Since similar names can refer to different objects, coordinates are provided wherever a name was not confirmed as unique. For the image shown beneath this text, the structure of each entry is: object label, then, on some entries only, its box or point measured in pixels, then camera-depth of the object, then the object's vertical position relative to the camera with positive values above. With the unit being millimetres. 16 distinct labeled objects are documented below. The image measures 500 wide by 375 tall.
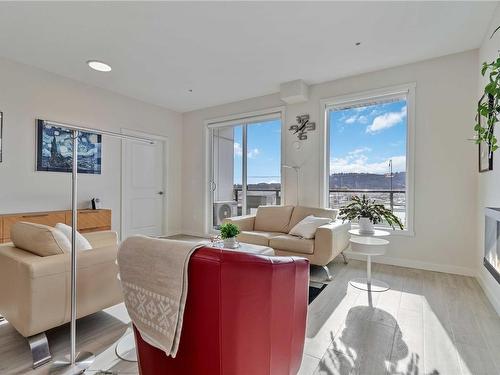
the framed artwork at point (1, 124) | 3211 +733
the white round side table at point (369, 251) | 2557 -624
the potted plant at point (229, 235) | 2521 -471
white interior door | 4648 -66
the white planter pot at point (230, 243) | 2495 -545
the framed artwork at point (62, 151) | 3551 +493
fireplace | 1829 -416
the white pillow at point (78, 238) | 1825 -382
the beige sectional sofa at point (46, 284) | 1515 -614
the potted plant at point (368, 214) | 2723 -283
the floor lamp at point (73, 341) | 1471 -884
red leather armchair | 900 -448
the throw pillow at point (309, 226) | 3090 -478
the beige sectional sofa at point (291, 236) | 2898 -607
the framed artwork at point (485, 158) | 2416 +290
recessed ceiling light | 3350 +1555
